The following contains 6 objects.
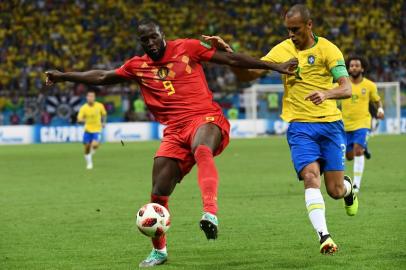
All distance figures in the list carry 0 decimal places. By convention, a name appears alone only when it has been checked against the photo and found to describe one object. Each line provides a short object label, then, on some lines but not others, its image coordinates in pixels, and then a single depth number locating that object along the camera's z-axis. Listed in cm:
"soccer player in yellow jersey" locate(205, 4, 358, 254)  1819
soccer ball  1620
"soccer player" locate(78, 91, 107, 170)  5580
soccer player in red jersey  1688
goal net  8794
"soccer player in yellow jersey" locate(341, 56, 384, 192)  3319
